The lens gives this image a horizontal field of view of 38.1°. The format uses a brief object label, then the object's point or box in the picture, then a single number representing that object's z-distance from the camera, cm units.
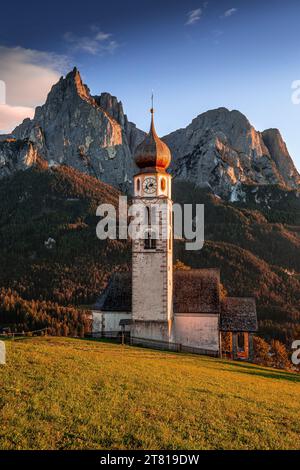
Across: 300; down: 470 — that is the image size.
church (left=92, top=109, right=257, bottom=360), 4009
